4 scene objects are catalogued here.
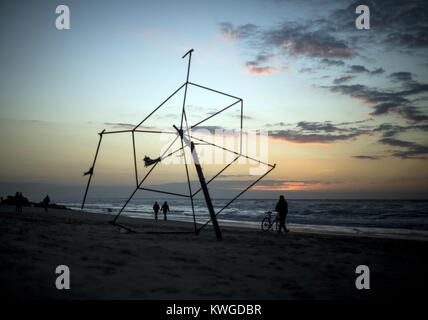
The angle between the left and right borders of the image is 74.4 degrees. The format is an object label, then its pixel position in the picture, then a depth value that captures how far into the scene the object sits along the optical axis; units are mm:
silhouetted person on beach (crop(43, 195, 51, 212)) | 31439
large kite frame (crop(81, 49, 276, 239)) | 10477
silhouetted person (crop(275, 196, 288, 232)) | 17156
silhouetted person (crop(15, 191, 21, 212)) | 28727
